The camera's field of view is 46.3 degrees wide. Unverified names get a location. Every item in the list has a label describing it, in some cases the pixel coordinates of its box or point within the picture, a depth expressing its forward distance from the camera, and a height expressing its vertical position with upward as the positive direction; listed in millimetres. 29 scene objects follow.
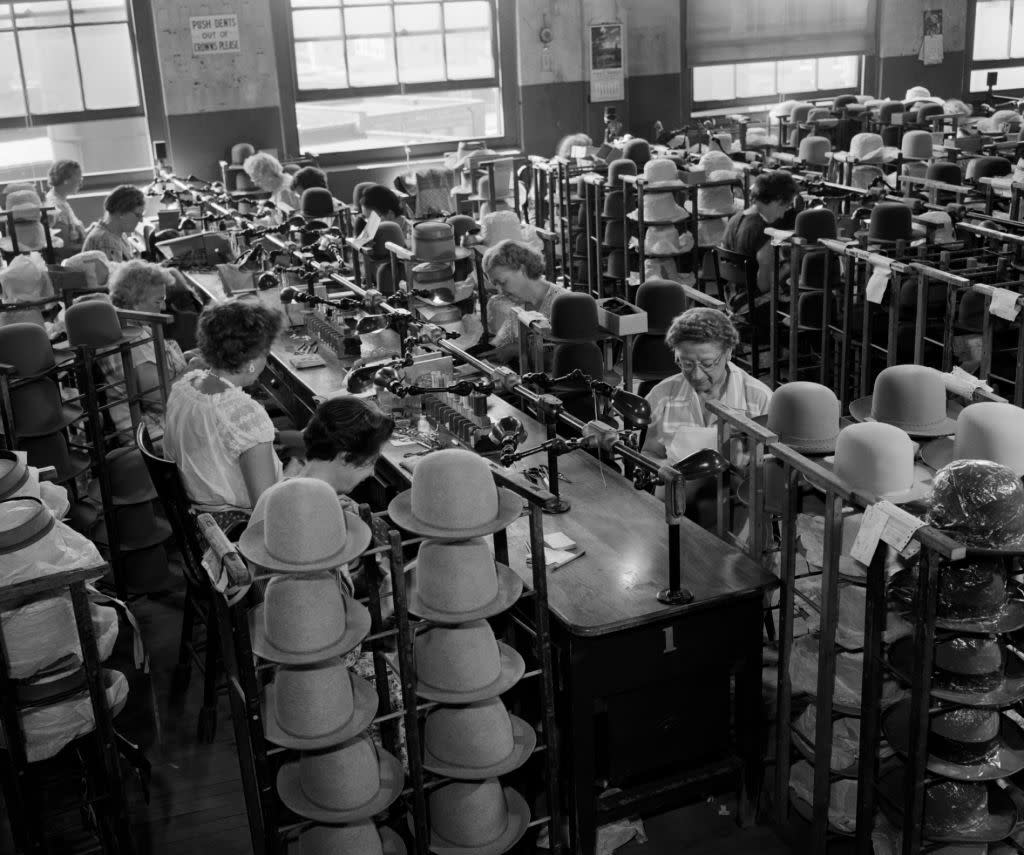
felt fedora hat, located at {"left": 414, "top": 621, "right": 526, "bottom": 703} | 3111 -1519
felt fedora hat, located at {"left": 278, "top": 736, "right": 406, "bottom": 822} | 3053 -1780
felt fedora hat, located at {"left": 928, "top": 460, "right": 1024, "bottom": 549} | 2832 -1077
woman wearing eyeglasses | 4402 -1222
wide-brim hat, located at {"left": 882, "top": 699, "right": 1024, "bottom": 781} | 3023 -1771
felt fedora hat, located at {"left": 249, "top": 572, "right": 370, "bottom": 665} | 2904 -1302
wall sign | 13031 +388
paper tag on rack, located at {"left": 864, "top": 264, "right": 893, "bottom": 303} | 5668 -1111
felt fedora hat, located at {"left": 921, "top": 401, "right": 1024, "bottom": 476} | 3176 -1020
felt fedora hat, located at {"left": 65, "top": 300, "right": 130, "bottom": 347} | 5230 -1036
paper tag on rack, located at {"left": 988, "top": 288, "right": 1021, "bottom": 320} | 4902 -1068
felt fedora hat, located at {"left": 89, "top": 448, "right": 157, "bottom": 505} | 5246 -1699
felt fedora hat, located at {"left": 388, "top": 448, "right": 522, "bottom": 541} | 3012 -1063
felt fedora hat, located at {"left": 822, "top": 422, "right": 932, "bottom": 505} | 3170 -1077
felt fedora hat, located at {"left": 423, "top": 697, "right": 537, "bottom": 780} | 3178 -1749
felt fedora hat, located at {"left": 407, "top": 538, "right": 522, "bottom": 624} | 3061 -1294
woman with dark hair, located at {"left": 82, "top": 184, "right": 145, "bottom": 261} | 8102 -982
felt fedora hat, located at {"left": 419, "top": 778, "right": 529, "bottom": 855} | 3266 -2002
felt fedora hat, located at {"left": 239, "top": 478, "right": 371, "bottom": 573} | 2869 -1072
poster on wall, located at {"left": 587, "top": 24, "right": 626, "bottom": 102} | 14984 -107
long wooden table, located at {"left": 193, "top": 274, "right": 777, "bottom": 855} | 3369 -1704
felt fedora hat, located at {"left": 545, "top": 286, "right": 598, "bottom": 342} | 5082 -1073
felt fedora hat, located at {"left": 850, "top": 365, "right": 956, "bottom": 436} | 3619 -1054
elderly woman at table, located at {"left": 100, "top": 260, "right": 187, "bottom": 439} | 5844 -1111
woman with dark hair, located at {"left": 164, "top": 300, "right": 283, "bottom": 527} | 4094 -1162
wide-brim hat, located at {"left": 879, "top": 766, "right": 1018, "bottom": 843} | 3129 -1984
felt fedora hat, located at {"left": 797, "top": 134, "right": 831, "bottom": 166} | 11156 -965
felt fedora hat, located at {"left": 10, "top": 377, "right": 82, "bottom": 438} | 5137 -1362
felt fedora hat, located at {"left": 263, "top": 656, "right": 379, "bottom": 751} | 2957 -1532
